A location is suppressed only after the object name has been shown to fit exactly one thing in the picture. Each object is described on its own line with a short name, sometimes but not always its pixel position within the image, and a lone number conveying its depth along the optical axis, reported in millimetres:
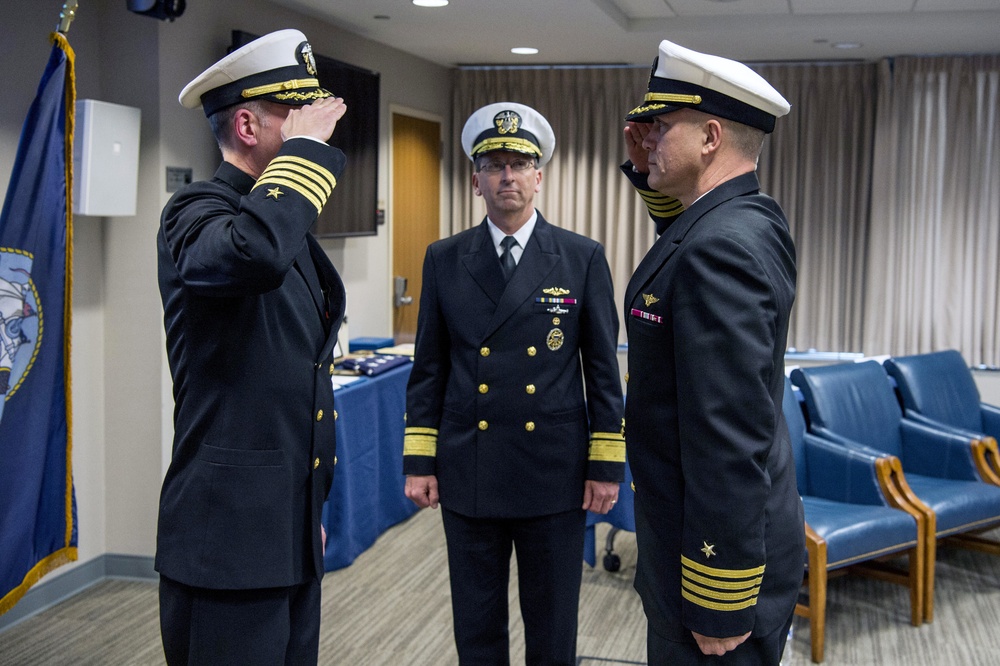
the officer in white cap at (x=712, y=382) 1483
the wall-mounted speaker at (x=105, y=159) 3508
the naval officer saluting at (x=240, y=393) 1640
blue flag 2873
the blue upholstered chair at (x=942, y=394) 4581
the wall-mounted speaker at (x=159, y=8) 3471
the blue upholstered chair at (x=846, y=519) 3441
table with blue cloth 4195
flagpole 2516
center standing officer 2357
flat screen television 4922
